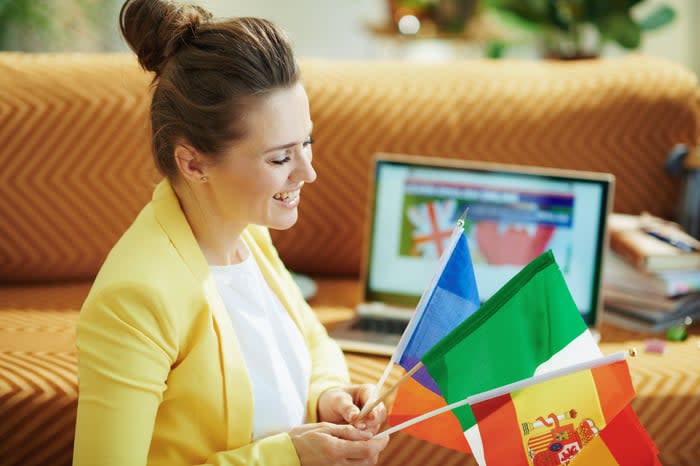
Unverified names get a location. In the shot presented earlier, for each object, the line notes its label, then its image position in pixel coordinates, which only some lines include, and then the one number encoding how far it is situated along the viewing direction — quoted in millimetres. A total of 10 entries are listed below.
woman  1178
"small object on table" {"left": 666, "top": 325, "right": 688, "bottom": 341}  1672
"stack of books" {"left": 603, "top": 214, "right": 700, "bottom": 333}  1689
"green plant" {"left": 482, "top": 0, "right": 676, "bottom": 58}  2545
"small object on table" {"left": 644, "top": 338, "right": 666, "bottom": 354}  1626
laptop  1678
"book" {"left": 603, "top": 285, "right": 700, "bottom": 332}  1702
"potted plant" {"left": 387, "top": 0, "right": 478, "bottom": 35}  3598
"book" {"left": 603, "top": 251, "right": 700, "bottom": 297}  1686
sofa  1738
